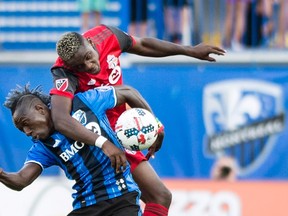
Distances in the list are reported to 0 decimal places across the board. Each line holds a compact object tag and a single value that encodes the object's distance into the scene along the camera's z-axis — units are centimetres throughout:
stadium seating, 2918
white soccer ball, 1502
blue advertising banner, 2741
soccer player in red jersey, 1513
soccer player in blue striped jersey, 1490
